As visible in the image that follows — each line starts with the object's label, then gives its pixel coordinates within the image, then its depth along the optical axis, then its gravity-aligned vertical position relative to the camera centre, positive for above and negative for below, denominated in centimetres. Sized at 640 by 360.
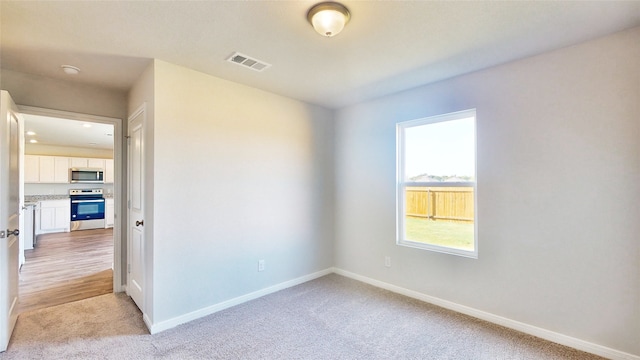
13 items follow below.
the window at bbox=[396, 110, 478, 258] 294 -4
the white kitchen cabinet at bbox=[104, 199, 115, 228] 830 -105
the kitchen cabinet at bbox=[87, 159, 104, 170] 825 +50
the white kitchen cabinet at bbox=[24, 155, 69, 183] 730 +29
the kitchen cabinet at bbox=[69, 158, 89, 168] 793 +51
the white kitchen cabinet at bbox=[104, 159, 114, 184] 853 +27
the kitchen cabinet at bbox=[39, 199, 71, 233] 727 -96
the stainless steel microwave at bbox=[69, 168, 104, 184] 790 +14
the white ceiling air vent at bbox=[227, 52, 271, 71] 251 +112
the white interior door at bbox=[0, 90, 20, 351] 224 -31
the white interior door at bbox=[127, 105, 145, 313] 284 -33
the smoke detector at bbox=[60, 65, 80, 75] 270 +109
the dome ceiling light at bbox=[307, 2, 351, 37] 178 +107
